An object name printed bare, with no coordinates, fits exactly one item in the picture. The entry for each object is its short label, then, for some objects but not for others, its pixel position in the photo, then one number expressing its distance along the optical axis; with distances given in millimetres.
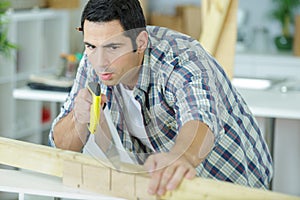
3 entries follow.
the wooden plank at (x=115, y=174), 1743
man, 1946
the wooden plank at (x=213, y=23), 4139
